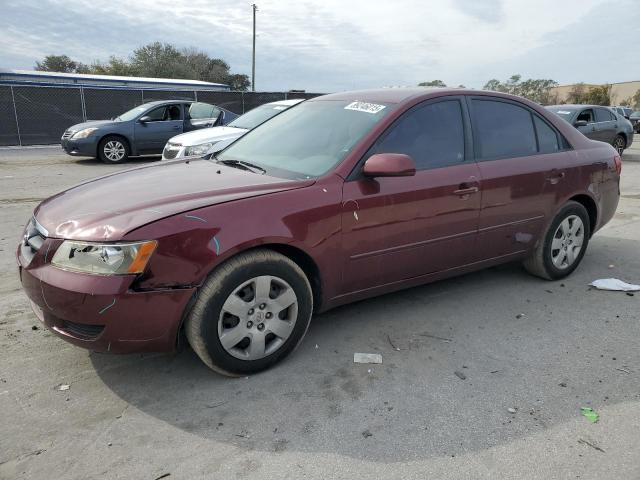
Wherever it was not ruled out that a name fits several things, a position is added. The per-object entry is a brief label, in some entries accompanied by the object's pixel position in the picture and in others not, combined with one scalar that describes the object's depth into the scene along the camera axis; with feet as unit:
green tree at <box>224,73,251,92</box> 199.00
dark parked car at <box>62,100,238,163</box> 41.22
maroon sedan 8.41
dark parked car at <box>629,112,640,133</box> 98.83
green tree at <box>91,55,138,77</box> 162.91
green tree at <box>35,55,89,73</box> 185.37
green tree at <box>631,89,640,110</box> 190.49
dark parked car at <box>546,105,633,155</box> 44.98
